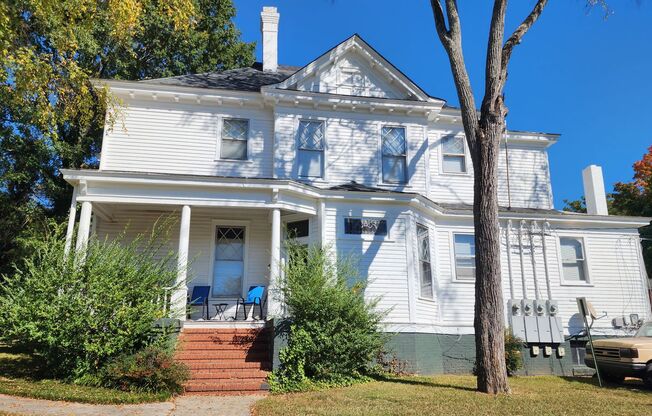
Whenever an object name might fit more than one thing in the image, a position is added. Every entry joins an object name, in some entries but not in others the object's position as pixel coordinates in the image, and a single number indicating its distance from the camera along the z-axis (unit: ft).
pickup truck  32.53
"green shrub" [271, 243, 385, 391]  30.37
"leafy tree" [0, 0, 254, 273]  29.84
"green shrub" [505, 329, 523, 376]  37.65
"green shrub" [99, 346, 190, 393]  26.37
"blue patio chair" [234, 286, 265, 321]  39.62
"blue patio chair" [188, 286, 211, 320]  41.11
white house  40.32
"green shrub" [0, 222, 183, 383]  26.86
